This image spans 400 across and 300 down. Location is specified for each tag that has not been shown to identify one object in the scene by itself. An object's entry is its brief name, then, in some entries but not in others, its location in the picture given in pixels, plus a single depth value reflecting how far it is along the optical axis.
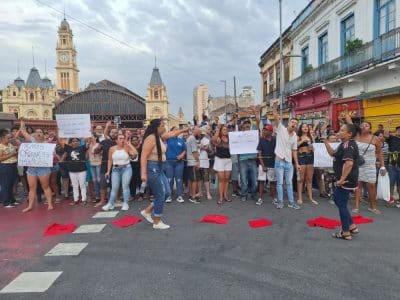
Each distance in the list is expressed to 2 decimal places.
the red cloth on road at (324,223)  6.15
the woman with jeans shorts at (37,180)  7.96
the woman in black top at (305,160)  8.09
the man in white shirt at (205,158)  8.94
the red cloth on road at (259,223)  6.30
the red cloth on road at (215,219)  6.60
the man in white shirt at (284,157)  7.51
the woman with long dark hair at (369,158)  7.09
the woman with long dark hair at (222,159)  8.37
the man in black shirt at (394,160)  7.86
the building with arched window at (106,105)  89.62
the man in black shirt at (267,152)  8.14
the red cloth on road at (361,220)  6.43
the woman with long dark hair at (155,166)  6.16
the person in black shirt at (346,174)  5.34
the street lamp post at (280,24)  20.94
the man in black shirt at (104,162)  8.40
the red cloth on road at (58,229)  6.18
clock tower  127.81
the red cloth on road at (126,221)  6.52
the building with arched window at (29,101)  104.75
